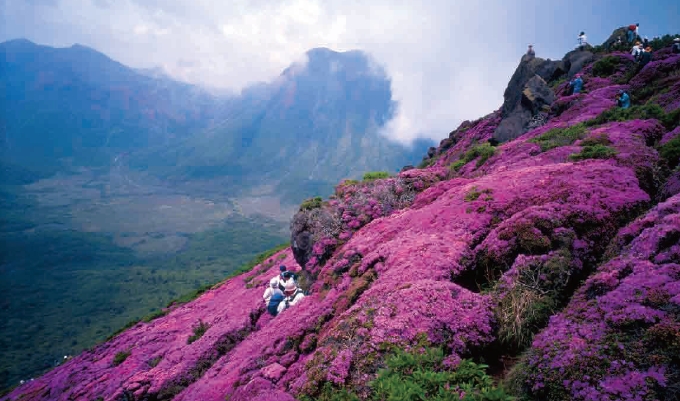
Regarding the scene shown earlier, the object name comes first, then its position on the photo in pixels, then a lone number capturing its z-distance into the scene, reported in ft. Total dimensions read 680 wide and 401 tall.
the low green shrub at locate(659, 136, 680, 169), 36.45
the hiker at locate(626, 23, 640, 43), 99.47
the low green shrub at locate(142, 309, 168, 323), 90.12
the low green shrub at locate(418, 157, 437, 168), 131.49
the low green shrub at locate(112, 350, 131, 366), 62.69
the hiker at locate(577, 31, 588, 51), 121.60
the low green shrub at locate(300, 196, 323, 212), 58.75
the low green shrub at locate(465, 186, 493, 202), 40.01
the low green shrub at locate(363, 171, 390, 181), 72.90
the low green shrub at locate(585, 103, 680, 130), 48.93
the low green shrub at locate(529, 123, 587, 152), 55.21
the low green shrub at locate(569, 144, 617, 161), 40.15
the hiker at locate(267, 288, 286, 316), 48.88
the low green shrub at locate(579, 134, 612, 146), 45.80
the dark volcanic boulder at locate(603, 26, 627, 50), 118.04
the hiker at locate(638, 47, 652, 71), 78.95
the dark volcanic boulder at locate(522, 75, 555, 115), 94.73
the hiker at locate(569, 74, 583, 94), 88.53
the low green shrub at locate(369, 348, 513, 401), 15.69
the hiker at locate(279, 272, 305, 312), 48.42
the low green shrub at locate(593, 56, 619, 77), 95.09
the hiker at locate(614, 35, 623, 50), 112.61
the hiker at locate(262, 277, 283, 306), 49.82
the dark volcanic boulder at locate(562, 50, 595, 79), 111.59
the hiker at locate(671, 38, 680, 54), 76.48
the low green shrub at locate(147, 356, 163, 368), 55.30
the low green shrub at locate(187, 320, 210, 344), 57.78
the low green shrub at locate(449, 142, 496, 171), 69.87
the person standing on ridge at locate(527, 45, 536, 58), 120.67
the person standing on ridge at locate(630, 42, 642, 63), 82.51
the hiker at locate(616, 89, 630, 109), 64.34
